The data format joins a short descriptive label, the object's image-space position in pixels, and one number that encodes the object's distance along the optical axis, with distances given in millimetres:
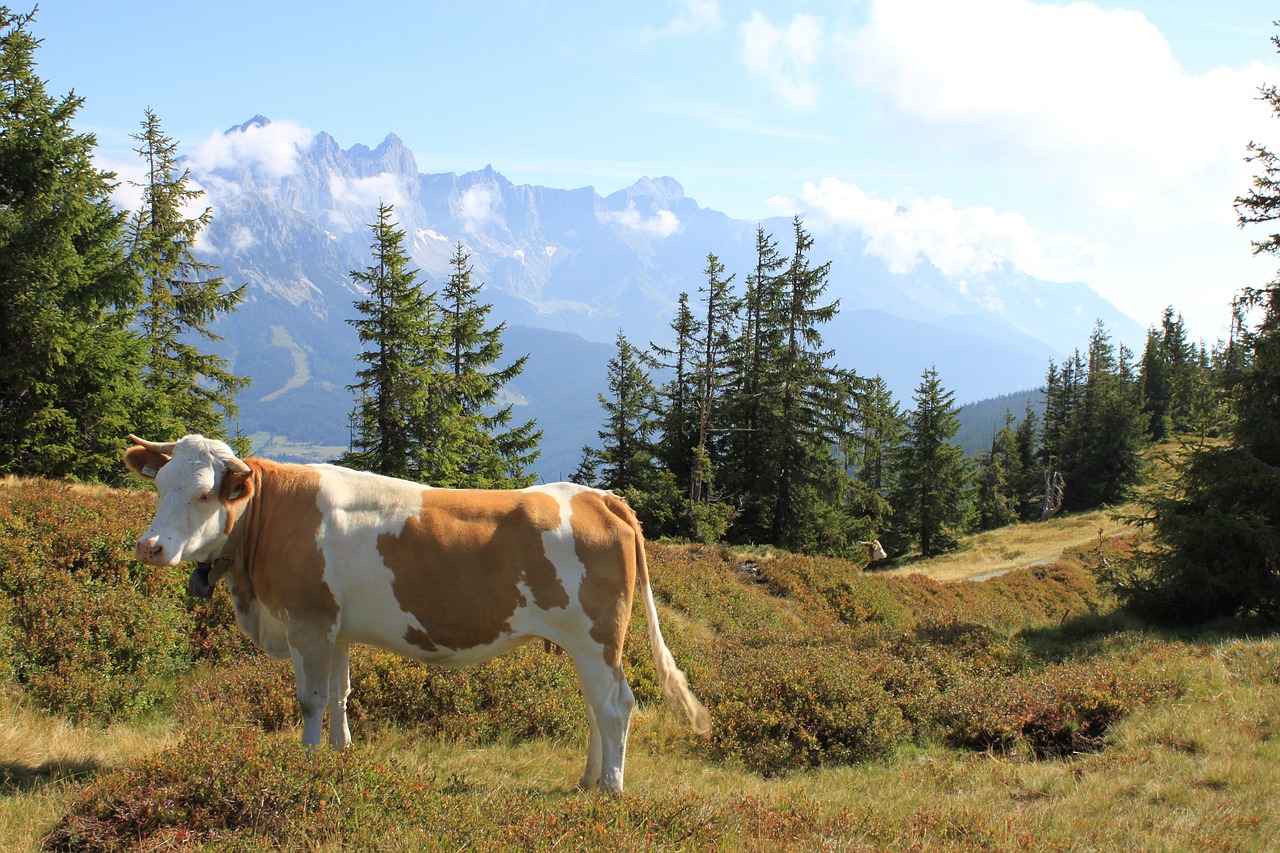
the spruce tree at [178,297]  26453
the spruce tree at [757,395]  35844
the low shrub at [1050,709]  7414
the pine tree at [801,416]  35469
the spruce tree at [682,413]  37062
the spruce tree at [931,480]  49844
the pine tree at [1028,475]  76000
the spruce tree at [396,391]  27719
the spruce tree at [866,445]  36438
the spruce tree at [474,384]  32344
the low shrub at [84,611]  6359
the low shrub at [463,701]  6957
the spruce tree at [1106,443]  63031
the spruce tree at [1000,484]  69625
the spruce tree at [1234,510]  13086
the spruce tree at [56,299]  16609
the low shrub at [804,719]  7348
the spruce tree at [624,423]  39750
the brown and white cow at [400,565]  5227
